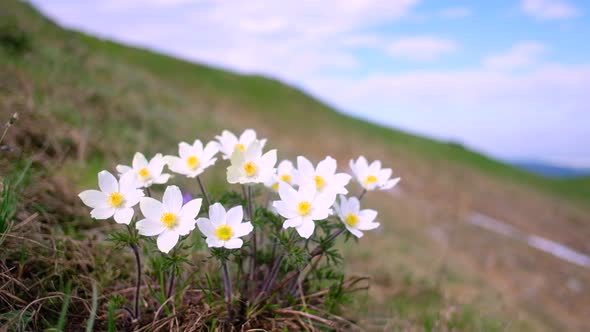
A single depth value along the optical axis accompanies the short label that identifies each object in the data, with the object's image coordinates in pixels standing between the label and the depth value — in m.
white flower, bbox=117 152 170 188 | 0.34
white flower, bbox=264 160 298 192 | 0.34
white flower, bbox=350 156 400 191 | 0.38
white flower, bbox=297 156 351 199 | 0.34
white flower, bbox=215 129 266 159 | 0.38
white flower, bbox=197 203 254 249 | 0.29
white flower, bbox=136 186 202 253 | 0.29
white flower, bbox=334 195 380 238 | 0.33
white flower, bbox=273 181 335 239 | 0.30
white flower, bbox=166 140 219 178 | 0.35
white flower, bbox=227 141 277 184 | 0.32
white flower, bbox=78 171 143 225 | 0.30
